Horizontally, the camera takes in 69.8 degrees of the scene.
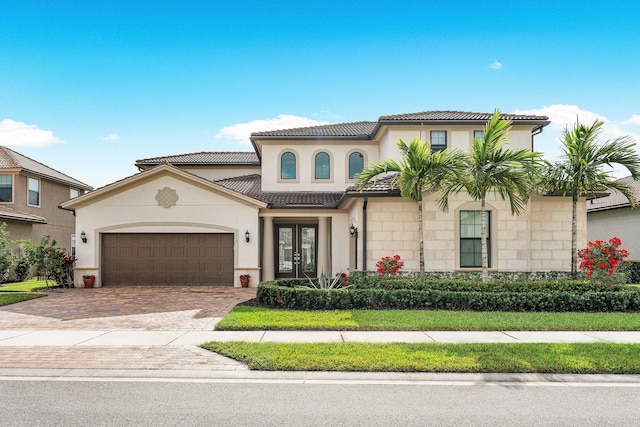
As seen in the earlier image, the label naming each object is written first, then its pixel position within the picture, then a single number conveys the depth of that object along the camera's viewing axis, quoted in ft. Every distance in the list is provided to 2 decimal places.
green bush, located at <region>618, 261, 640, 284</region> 67.56
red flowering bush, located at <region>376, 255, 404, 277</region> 47.42
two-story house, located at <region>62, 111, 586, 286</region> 51.34
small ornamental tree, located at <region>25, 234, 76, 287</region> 59.16
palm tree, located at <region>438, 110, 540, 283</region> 42.75
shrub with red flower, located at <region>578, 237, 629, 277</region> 43.83
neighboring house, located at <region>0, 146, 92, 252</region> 79.87
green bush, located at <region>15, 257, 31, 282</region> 76.79
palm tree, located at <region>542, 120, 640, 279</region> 44.52
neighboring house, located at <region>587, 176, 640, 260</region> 75.97
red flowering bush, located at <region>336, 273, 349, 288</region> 49.18
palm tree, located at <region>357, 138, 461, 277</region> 45.29
